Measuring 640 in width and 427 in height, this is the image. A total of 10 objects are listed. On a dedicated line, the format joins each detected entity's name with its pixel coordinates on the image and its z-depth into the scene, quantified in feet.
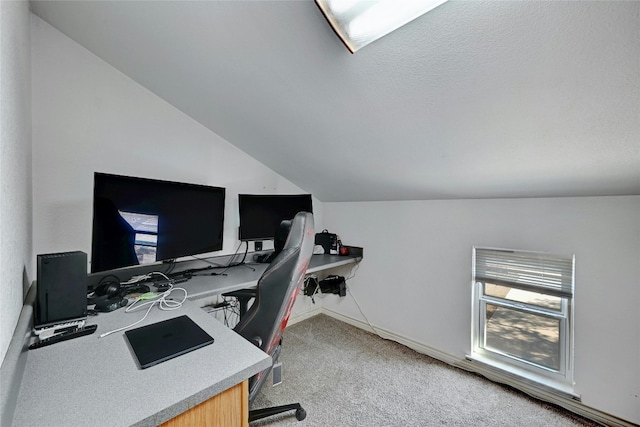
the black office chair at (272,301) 3.73
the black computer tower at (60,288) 3.12
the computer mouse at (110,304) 3.85
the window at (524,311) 5.55
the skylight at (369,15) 2.87
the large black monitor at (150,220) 4.13
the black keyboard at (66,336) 2.82
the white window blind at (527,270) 5.51
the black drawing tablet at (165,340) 2.59
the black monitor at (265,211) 7.33
